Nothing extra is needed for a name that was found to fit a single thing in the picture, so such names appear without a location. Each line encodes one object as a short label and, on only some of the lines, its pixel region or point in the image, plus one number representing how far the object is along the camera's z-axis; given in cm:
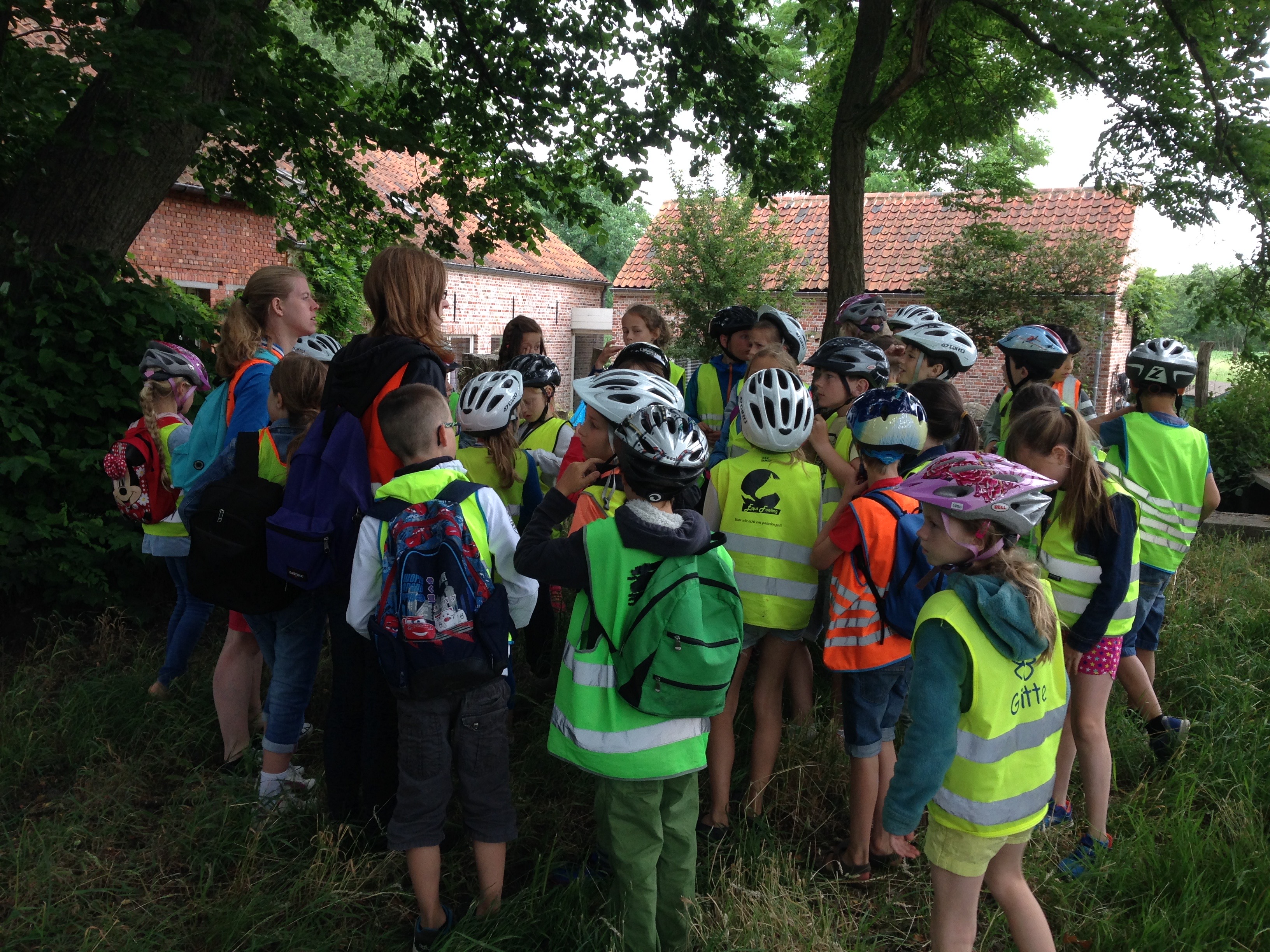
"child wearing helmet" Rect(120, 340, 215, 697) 437
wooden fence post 1294
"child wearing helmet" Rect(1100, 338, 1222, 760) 400
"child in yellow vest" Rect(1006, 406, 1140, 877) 306
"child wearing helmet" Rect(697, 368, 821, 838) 328
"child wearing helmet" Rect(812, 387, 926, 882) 305
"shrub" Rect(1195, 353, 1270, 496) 1027
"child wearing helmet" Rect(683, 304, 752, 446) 488
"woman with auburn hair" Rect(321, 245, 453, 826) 311
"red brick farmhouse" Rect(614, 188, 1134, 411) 1966
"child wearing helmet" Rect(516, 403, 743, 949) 250
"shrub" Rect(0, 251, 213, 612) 520
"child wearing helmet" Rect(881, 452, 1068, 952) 228
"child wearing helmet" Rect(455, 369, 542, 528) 392
